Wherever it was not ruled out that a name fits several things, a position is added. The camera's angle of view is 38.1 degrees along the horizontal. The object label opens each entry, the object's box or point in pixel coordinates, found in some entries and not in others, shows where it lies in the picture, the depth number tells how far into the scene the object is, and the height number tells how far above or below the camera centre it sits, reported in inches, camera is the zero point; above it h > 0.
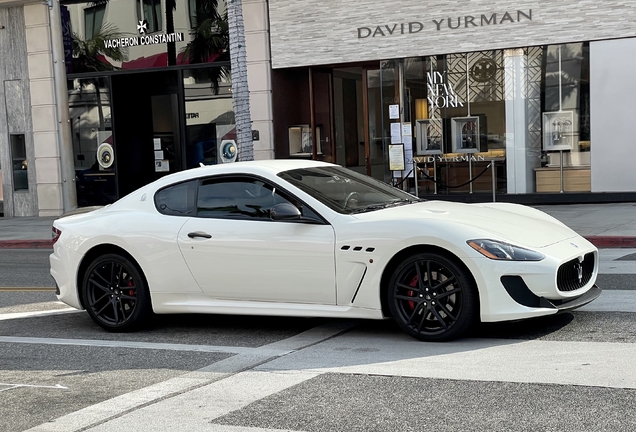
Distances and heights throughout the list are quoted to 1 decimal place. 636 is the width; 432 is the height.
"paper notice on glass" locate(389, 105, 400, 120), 806.5 +7.9
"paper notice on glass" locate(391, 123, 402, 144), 807.7 -11.5
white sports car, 262.5 -39.9
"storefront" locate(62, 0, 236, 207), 871.7 +38.5
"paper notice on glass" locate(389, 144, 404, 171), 803.4 -30.7
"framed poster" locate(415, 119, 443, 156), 789.9 -14.9
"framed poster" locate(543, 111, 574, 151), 740.0 -13.4
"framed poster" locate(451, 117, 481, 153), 773.9 -13.7
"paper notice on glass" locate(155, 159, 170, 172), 936.3 -34.4
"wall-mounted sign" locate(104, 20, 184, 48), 880.3 +89.5
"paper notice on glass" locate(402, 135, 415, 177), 805.2 -29.4
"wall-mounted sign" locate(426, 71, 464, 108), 777.6 +22.1
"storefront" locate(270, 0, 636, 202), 723.4 +20.1
